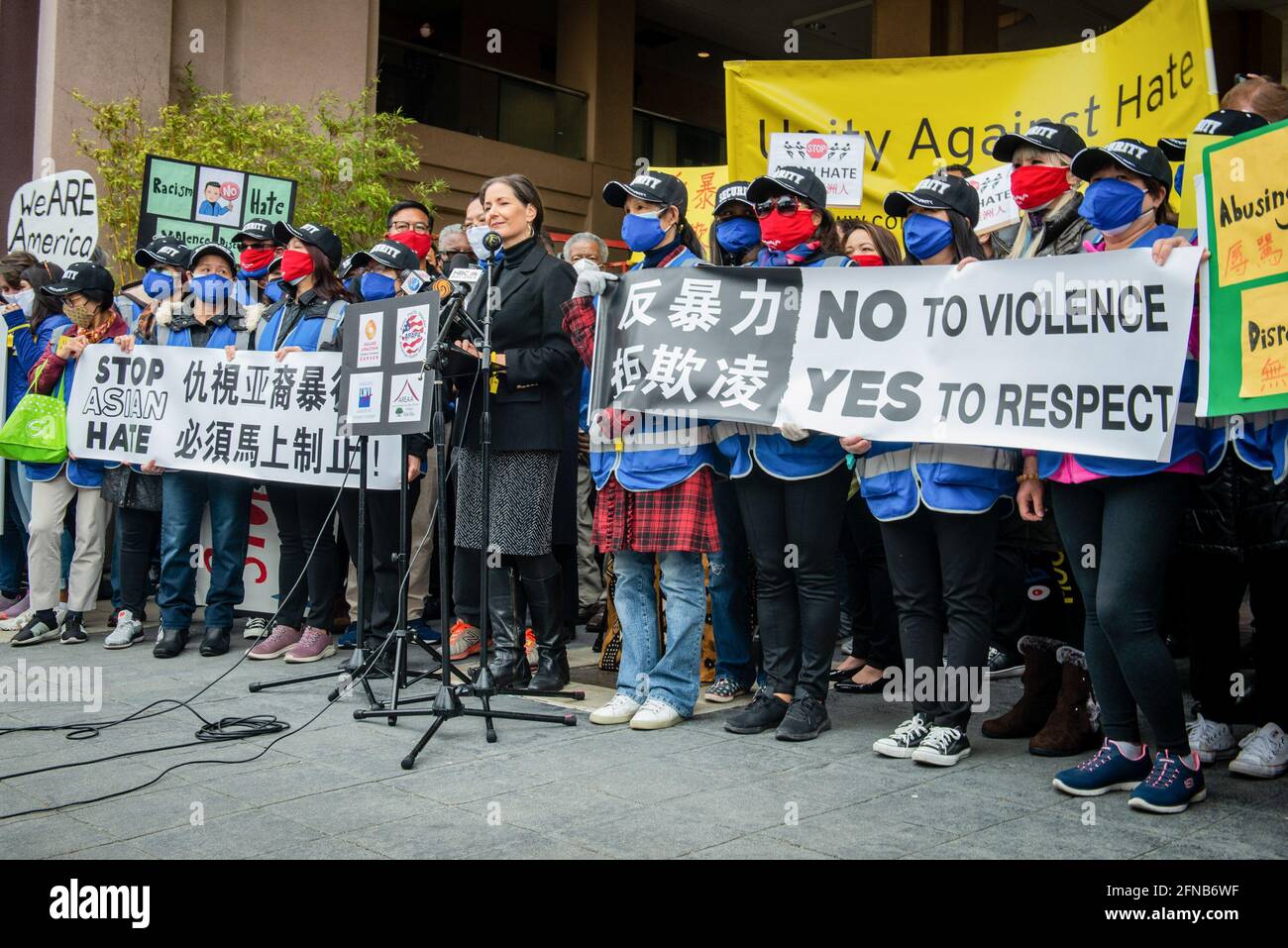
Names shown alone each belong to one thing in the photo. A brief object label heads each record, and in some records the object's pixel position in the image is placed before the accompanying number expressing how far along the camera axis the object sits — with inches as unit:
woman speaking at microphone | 213.5
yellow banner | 216.1
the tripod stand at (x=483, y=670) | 184.2
